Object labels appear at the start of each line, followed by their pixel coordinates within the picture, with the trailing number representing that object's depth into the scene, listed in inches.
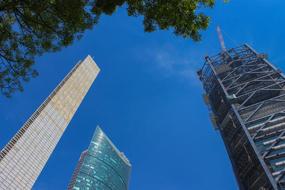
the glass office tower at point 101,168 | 5123.0
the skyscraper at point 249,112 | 1973.4
